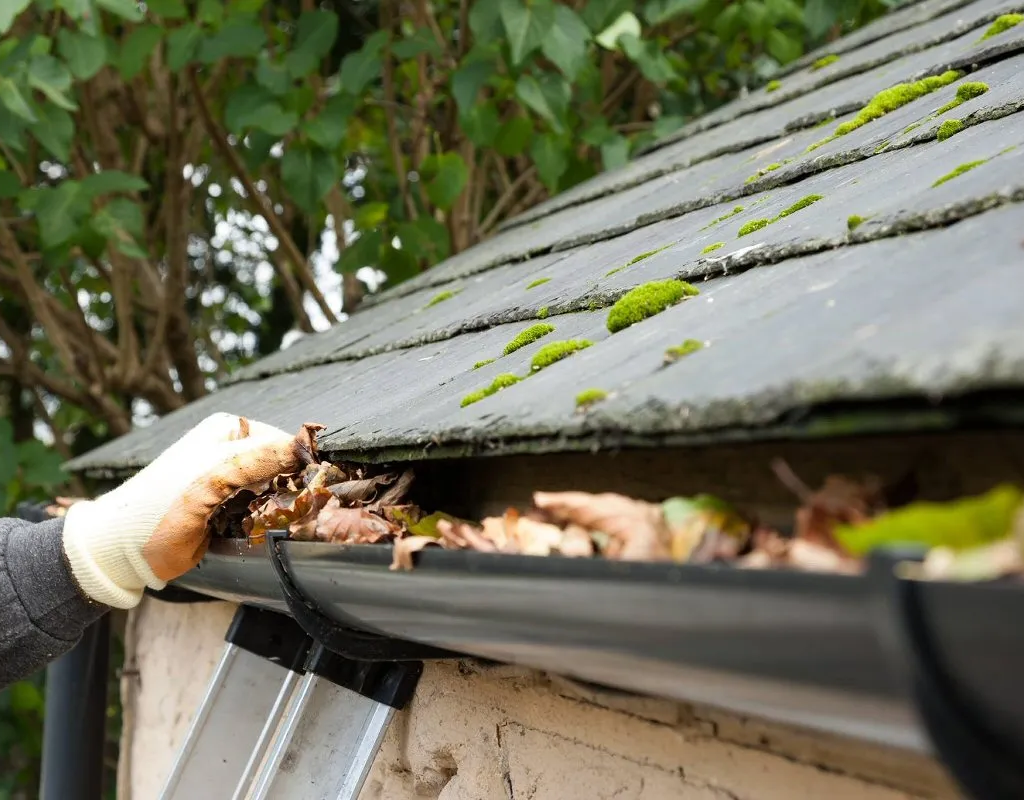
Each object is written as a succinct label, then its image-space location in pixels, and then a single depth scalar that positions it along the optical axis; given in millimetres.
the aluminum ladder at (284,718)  1681
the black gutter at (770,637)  577
